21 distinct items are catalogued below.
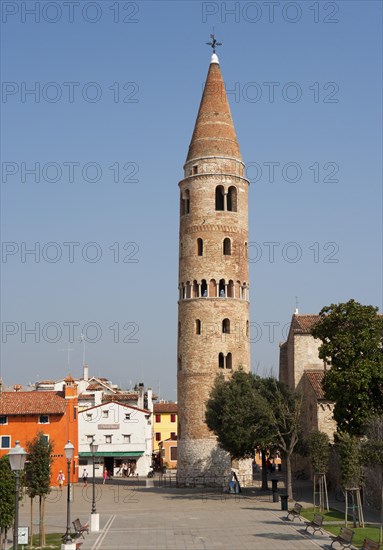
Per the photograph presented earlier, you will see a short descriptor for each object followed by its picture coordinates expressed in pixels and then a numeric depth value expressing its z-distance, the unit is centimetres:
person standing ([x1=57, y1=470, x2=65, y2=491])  5332
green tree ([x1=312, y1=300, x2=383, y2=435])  3497
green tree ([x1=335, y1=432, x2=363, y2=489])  2867
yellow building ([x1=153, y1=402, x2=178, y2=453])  8250
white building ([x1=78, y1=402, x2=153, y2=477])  6519
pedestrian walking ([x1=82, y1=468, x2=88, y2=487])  5730
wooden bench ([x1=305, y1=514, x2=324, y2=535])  2634
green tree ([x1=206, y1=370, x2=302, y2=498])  4003
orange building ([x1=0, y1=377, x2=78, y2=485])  5731
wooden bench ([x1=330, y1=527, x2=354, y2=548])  2186
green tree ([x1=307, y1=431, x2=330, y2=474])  3431
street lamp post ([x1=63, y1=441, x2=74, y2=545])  2327
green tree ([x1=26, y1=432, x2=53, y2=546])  2717
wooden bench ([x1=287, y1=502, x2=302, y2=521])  3032
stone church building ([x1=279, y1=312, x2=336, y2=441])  4909
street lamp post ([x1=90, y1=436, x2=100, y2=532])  2792
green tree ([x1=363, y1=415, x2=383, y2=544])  2445
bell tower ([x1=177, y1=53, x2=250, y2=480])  5222
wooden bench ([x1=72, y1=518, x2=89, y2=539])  2623
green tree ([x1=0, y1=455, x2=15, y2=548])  2239
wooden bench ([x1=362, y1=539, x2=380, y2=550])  1955
